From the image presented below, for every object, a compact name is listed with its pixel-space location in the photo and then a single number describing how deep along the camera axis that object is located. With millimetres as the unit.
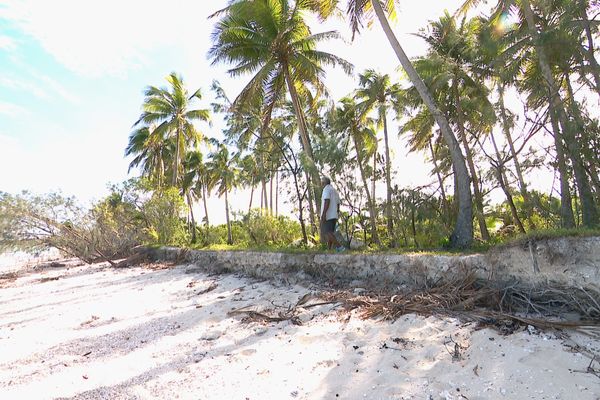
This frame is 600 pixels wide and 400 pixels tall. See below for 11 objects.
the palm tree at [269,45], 11414
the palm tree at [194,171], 28189
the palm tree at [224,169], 23500
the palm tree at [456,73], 10725
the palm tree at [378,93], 16531
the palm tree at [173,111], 20391
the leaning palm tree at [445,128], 7332
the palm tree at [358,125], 17391
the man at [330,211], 7766
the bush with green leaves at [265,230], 13008
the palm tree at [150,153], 25062
